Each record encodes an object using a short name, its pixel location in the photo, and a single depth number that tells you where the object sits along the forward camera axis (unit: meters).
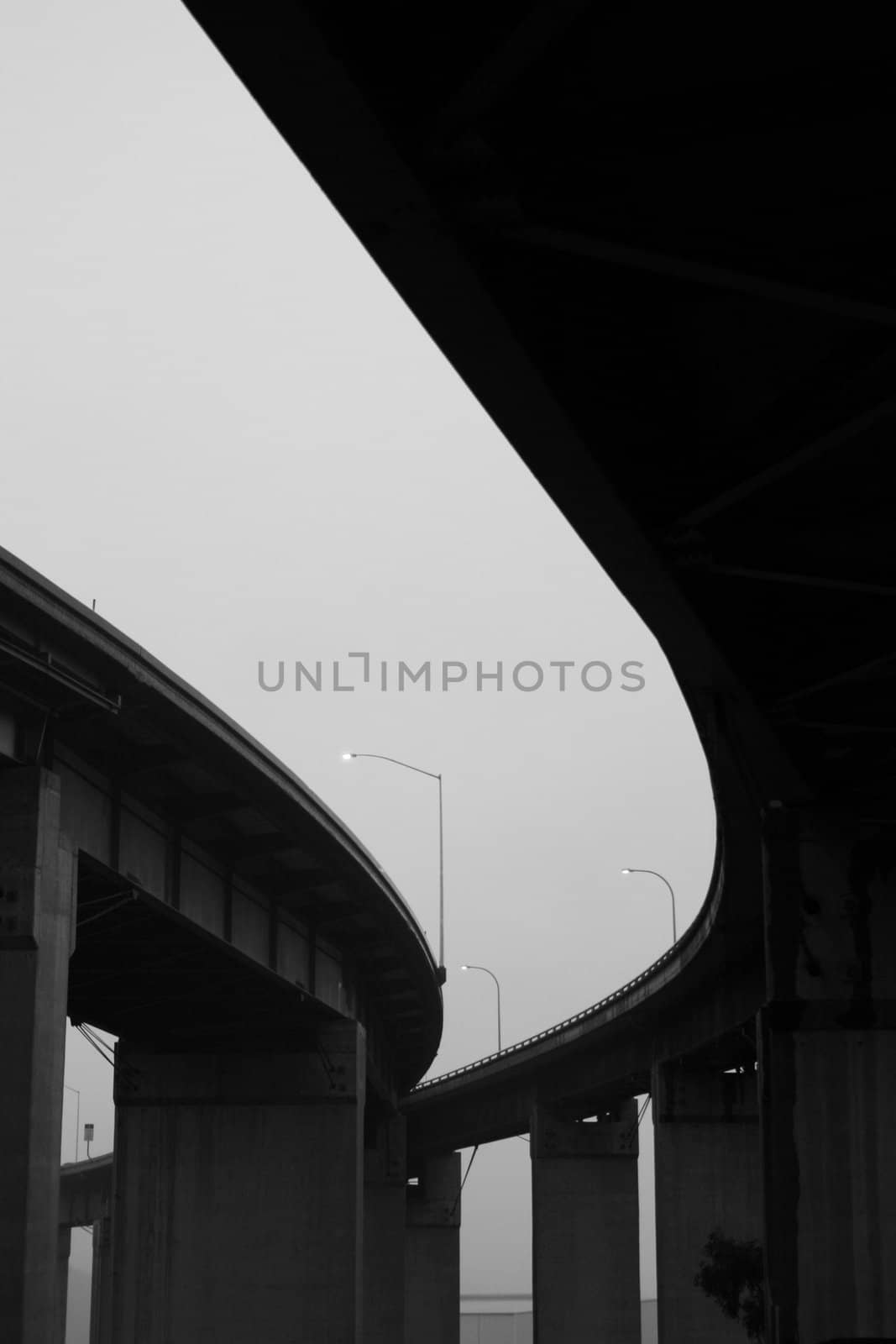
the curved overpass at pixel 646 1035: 34.12
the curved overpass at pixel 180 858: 25.61
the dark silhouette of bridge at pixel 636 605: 8.55
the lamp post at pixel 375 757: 55.88
